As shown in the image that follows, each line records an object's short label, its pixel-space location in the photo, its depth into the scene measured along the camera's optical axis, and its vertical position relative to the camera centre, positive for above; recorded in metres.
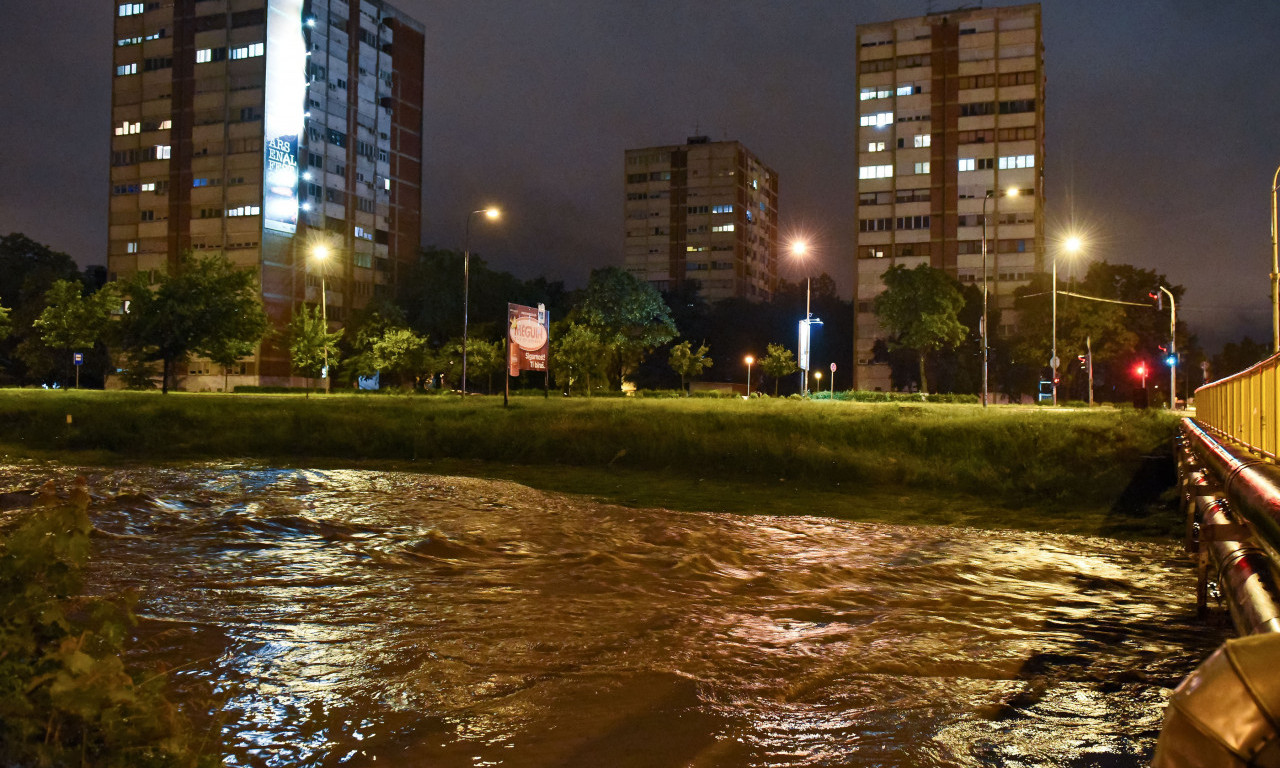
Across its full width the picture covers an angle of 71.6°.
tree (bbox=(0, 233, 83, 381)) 73.62 +7.33
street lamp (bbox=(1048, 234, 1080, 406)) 49.28 +7.82
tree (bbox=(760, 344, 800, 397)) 73.25 +1.50
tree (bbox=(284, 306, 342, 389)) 64.31 +2.30
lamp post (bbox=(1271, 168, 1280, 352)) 20.91 +2.65
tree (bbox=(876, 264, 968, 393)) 72.12 +6.25
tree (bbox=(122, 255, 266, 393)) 50.81 +3.65
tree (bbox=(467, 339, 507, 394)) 63.97 +1.67
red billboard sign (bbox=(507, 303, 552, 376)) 39.81 +1.94
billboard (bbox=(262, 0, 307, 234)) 91.44 +27.53
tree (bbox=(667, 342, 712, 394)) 72.62 +1.74
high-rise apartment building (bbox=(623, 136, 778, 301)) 148.75 +28.07
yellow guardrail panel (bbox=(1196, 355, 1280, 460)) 9.40 -0.28
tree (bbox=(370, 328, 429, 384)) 69.69 +2.07
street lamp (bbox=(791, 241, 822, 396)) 59.41 +3.50
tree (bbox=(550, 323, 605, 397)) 60.41 +1.55
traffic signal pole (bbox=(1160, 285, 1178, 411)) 51.01 +1.76
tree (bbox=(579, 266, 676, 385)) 67.12 +4.94
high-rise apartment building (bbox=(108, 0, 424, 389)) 91.88 +24.92
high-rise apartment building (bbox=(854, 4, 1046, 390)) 95.69 +25.84
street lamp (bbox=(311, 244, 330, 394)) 62.72 +2.90
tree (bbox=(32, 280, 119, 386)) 63.59 +4.29
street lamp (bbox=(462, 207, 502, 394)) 39.66 +7.46
